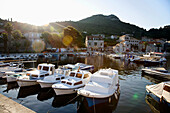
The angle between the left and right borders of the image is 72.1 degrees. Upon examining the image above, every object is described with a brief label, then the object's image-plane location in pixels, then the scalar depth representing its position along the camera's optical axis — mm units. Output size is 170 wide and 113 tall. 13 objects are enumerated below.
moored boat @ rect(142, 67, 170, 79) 27198
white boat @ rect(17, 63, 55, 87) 18672
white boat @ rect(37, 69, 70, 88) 17969
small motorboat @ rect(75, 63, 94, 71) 32994
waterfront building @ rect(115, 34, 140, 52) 100812
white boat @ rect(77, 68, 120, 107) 12461
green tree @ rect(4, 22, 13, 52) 60469
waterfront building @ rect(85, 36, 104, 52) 108062
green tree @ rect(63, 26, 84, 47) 90062
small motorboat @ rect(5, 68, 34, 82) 20962
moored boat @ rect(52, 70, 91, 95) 15227
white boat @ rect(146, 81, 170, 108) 12966
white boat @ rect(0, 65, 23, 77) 24038
